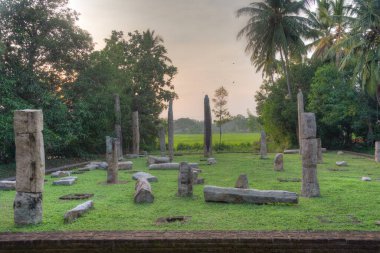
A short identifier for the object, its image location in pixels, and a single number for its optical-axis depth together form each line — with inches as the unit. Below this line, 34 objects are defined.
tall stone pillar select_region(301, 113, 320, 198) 399.9
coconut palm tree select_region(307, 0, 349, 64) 1330.0
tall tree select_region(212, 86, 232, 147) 1545.3
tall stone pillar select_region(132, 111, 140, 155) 1080.1
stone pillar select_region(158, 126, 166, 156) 971.3
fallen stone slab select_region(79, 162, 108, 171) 717.2
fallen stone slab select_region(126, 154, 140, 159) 1018.0
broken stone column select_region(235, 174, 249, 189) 420.5
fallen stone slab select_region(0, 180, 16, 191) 475.2
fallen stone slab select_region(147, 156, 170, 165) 756.6
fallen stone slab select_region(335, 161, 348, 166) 713.6
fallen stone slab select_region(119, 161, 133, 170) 704.4
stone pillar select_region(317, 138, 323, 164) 777.7
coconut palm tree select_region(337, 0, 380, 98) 888.3
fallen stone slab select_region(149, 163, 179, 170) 686.5
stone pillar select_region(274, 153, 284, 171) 634.2
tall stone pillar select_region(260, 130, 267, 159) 914.9
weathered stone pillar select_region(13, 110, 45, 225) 302.0
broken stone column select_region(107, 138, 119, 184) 515.3
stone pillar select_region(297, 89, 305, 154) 908.6
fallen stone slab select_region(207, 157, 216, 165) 783.7
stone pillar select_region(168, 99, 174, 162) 869.2
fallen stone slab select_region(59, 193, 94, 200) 406.4
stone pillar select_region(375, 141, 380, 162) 770.8
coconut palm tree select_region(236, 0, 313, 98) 1270.9
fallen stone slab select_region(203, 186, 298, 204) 351.9
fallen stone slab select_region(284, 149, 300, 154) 1079.2
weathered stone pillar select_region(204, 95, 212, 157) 945.5
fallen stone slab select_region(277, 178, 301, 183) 511.5
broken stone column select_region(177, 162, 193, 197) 399.2
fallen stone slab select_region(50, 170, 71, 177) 603.8
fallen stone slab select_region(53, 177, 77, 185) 506.0
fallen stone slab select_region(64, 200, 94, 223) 305.7
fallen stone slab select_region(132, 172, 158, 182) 515.2
